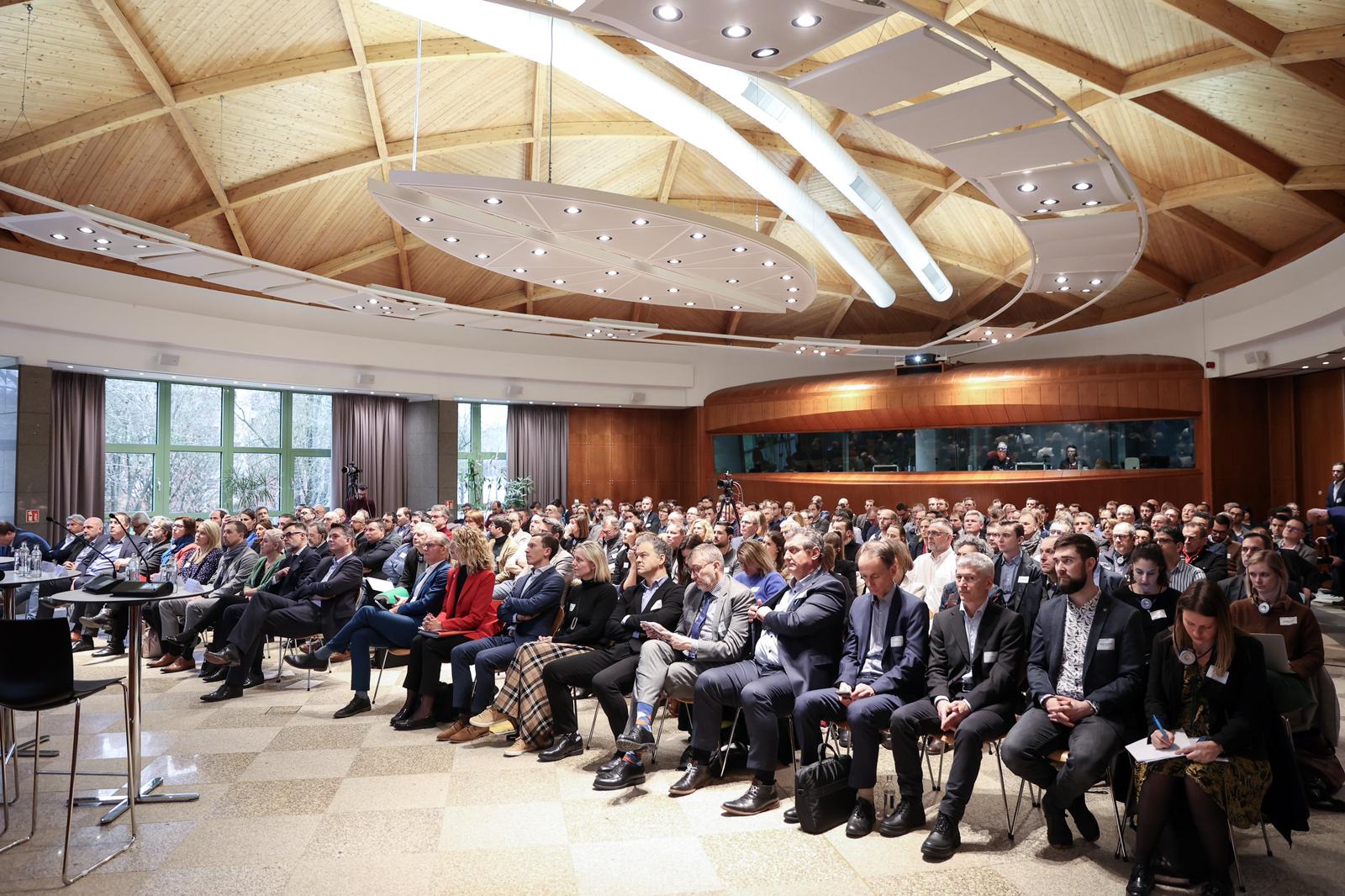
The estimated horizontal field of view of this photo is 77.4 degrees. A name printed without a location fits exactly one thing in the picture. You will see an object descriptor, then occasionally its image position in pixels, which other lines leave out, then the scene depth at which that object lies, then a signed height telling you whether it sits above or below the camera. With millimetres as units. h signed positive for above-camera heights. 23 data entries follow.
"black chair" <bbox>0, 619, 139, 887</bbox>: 3512 -810
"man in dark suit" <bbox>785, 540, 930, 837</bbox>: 3785 -982
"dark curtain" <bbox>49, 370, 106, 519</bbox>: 12078 +441
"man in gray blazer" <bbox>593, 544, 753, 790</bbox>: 4344 -979
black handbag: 3727 -1471
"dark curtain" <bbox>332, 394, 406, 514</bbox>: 15898 +525
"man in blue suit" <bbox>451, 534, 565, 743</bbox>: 5219 -1047
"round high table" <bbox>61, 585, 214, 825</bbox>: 3865 -1116
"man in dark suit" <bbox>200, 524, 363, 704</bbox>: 6156 -1055
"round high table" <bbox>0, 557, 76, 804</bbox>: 4109 -1207
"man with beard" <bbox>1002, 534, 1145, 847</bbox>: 3348 -944
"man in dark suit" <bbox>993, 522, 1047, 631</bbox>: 5230 -668
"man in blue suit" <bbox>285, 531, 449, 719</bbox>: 5723 -1030
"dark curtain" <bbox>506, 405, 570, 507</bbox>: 18375 +521
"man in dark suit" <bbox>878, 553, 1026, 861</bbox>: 3535 -1027
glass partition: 14445 +350
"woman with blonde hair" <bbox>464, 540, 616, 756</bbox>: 4941 -1091
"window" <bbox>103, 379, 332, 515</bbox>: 13617 +447
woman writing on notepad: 3016 -1006
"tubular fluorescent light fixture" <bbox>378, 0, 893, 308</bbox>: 7996 +4223
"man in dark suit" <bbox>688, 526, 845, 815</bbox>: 4074 -1034
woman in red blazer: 5473 -1007
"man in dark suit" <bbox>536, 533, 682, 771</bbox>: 4723 -1107
